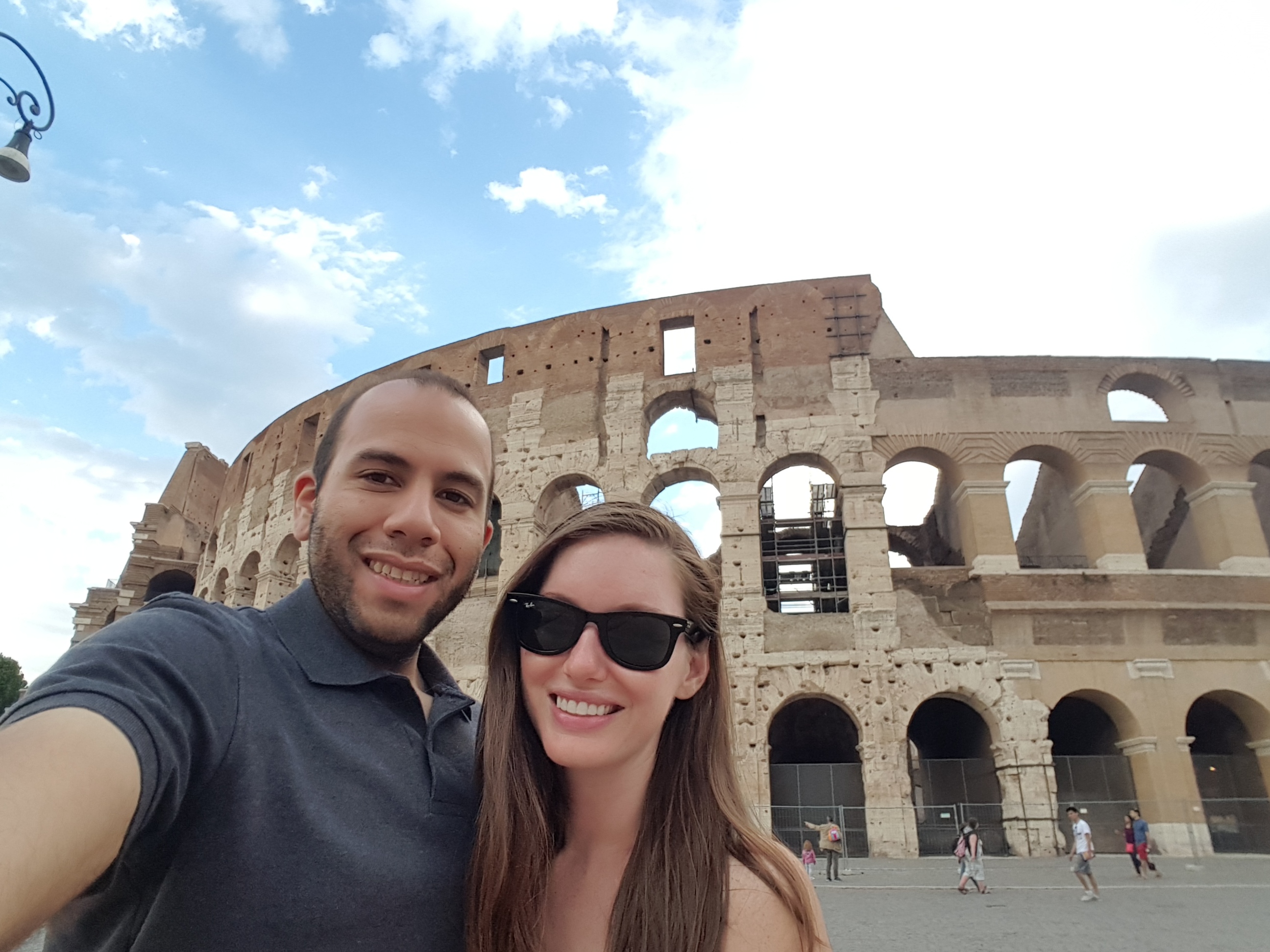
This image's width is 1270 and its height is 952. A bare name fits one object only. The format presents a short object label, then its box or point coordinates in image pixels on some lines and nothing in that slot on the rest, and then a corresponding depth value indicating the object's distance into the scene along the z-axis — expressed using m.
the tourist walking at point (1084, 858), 8.18
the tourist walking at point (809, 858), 10.69
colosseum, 12.45
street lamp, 5.63
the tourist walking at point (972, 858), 8.74
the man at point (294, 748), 0.91
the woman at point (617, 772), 1.42
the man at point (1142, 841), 10.22
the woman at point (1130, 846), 10.27
